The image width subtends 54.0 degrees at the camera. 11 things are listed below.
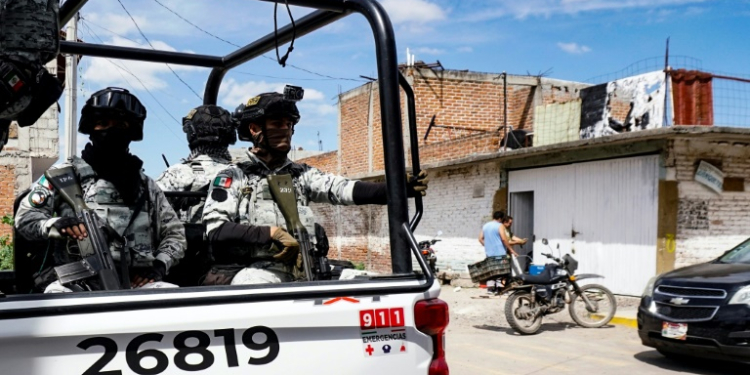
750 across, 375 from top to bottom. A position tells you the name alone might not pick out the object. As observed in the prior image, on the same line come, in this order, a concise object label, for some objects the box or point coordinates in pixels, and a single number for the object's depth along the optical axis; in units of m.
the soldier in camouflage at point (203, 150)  5.18
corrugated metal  13.40
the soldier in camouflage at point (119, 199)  3.11
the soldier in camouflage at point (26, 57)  2.04
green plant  8.91
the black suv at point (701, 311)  7.10
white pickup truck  2.02
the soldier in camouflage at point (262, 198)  3.37
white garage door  12.55
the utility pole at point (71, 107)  10.37
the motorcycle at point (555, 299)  10.36
